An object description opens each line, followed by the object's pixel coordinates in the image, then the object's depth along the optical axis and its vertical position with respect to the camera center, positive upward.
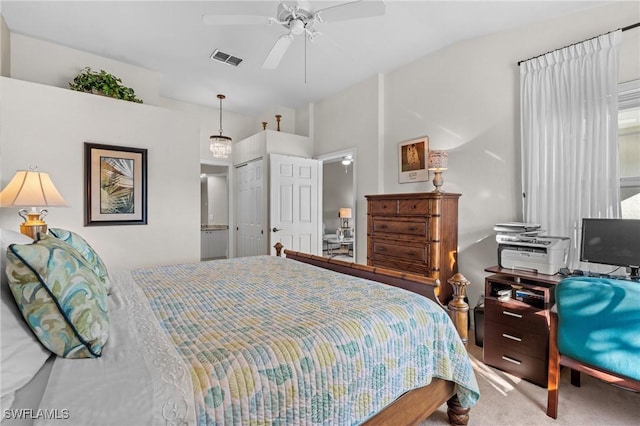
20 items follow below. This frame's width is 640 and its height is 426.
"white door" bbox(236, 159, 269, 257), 4.64 +0.05
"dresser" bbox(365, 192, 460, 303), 2.89 -0.23
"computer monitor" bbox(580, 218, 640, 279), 1.89 -0.20
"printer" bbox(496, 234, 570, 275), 2.16 -0.31
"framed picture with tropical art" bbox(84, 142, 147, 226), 3.04 +0.31
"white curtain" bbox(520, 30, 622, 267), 2.25 +0.63
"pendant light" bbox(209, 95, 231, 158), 4.27 +0.98
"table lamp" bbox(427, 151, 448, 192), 3.02 +0.50
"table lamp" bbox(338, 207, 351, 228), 8.05 -0.06
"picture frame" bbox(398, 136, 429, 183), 3.48 +0.64
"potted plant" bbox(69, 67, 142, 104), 3.11 +1.38
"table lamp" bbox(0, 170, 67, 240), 2.29 +0.15
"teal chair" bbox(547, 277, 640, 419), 1.41 -0.60
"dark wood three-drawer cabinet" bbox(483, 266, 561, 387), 2.04 -0.80
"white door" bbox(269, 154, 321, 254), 4.42 +0.17
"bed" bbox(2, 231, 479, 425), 0.78 -0.46
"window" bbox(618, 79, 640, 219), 2.22 +0.50
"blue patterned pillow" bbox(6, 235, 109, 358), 0.89 -0.28
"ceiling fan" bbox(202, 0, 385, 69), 1.99 +1.40
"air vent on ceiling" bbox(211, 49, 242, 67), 3.38 +1.83
